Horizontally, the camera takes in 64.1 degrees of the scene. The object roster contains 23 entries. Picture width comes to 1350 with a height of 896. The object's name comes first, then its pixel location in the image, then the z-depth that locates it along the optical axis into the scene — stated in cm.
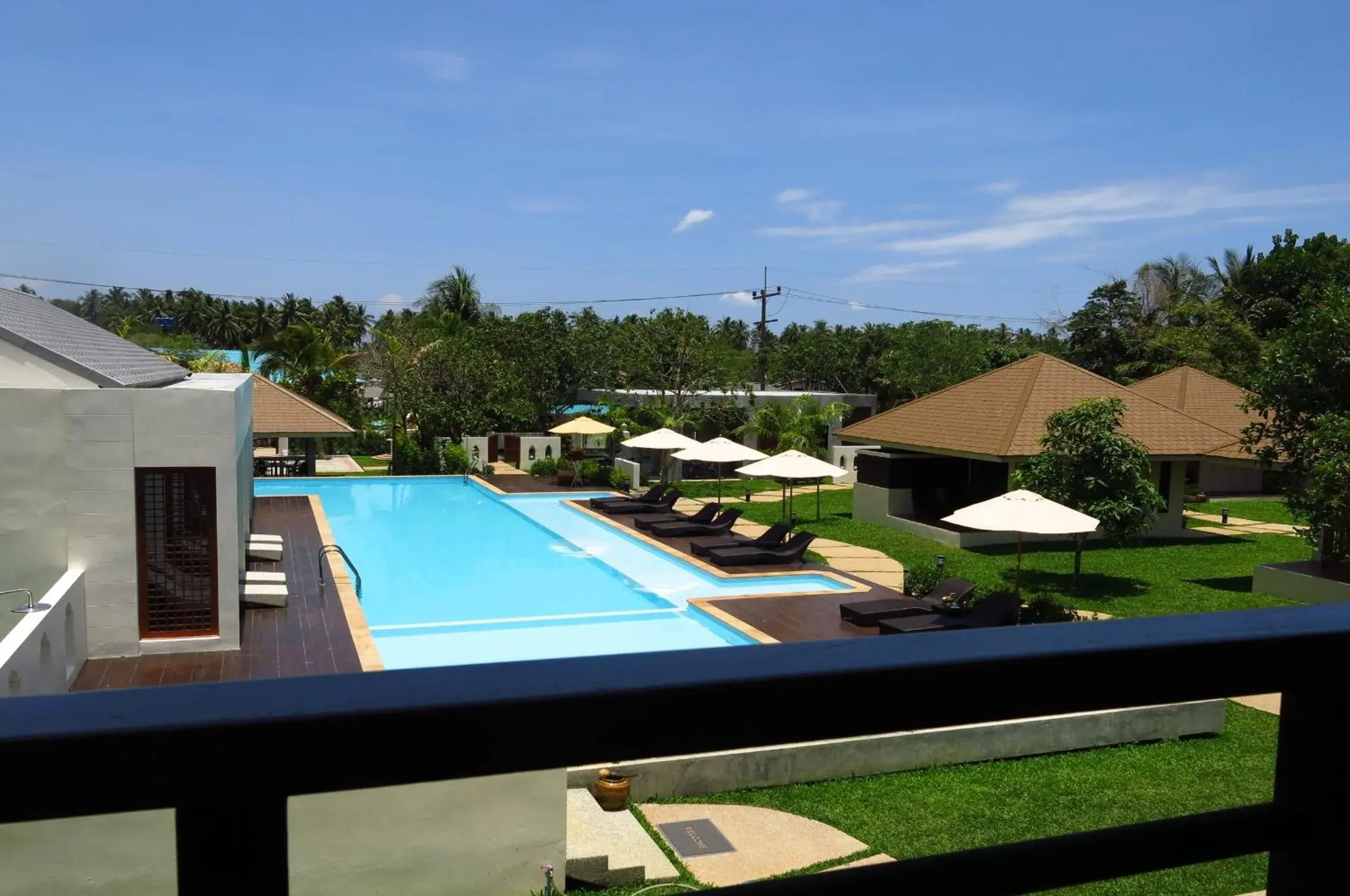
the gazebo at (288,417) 3069
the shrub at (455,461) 3656
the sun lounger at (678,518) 2581
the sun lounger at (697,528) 2500
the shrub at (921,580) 1821
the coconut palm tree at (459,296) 6531
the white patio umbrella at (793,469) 2503
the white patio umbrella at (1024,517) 1767
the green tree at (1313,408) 1814
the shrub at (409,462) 3628
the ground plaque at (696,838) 937
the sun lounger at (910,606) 1645
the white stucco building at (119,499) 1326
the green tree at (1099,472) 2100
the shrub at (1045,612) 1533
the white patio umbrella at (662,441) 3120
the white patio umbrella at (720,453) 2786
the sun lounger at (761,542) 2261
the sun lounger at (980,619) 1478
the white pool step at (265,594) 1647
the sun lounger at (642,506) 2827
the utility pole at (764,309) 6506
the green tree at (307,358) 4428
